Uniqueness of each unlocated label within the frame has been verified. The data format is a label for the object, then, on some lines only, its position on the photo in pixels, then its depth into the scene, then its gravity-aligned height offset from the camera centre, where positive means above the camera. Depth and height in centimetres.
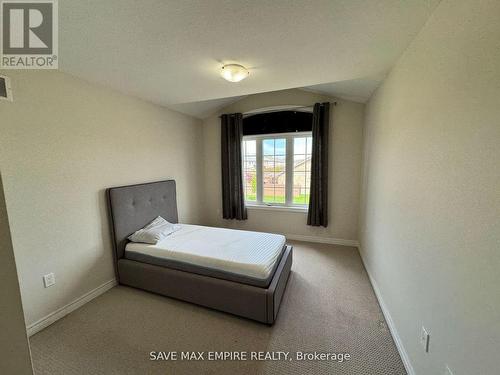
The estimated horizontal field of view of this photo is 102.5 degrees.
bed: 178 -97
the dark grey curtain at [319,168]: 318 -6
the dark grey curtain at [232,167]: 366 -2
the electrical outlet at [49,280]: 174 -97
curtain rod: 333 +96
